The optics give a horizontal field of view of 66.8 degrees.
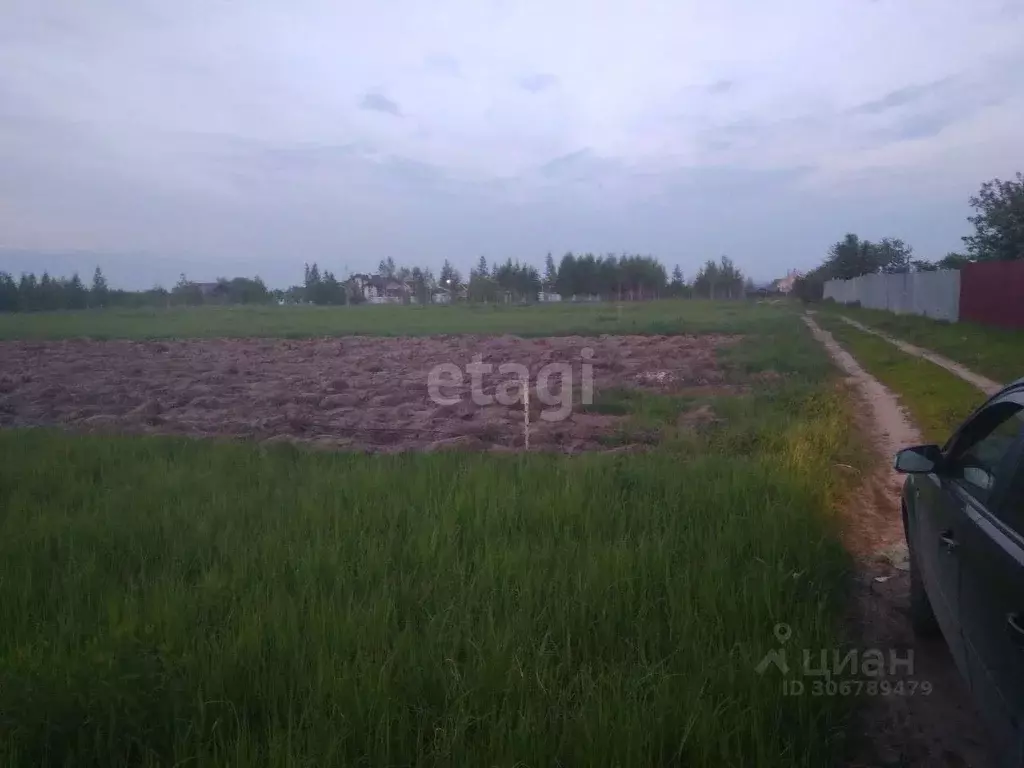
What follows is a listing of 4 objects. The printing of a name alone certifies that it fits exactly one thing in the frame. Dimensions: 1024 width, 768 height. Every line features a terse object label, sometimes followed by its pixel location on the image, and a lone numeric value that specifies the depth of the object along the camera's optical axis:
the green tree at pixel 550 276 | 97.81
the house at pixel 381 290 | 93.83
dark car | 2.54
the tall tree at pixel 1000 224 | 34.00
